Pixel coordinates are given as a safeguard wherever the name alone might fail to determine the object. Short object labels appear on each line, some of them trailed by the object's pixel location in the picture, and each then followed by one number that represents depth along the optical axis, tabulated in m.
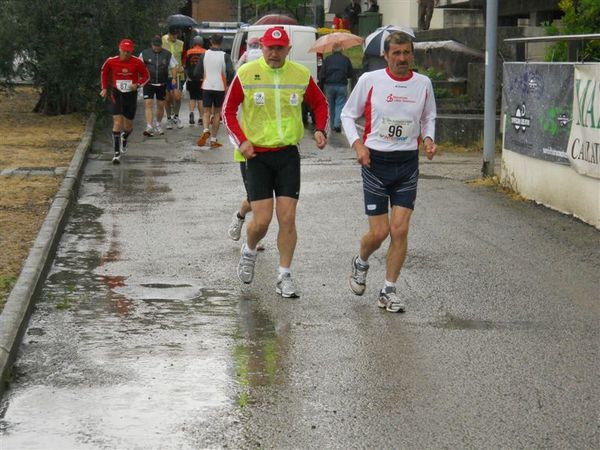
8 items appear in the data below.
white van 27.84
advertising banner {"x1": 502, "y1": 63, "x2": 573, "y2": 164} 13.68
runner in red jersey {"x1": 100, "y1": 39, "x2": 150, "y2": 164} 19.36
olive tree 25.27
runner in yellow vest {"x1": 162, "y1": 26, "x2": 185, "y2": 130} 25.41
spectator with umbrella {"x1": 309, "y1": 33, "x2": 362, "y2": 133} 25.36
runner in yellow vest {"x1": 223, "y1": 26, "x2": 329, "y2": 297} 9.27
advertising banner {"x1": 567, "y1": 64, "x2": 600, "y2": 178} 12.59
